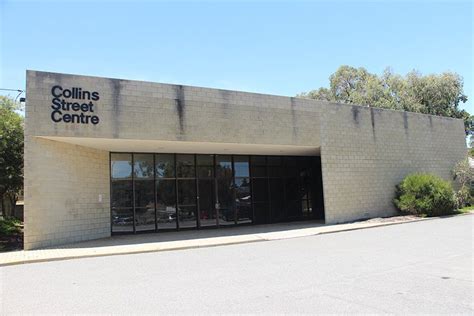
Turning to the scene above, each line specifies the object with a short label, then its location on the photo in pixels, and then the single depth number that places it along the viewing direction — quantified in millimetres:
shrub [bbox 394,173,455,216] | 20609
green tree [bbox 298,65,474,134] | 39219
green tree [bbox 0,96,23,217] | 16281
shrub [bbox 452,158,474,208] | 24859
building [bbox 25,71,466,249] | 13711
